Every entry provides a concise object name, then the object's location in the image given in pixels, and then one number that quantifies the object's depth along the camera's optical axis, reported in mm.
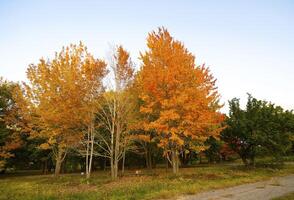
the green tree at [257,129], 22844
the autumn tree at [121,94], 18688
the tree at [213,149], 36500
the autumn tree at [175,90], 15766
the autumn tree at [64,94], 19156
